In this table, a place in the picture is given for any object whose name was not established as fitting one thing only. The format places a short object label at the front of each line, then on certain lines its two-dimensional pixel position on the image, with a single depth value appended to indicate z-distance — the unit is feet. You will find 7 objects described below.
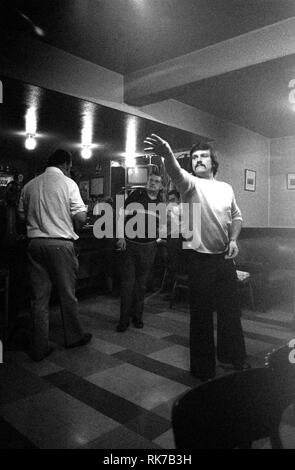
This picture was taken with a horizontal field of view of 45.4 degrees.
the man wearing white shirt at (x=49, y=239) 9.84
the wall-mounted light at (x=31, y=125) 18.79
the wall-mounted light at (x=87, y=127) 16.94
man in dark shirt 12.43
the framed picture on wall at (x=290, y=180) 25.77
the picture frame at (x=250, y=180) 25.05
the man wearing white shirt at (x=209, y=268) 8.48
